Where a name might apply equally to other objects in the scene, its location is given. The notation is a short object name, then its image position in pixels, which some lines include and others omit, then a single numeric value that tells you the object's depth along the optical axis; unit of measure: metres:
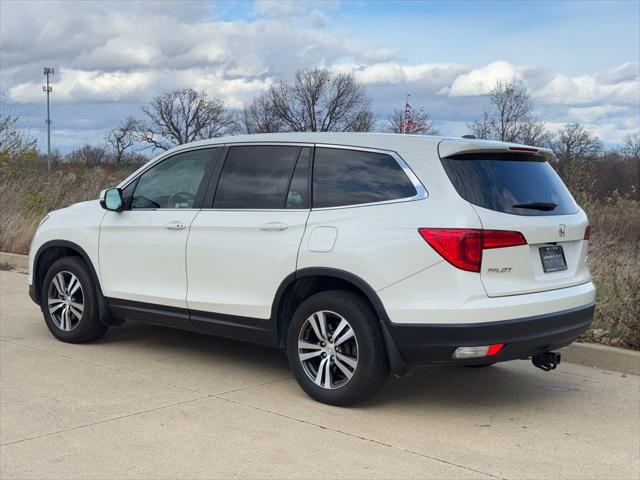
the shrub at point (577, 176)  11.23
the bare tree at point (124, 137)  61.63
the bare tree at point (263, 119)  66.06
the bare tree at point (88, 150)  28.90
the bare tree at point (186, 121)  78.25
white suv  4.50
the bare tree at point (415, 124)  21.26
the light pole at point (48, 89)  76.56
